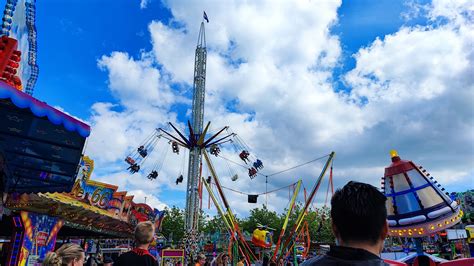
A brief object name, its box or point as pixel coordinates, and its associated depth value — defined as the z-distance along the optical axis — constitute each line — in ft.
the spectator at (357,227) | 5.47
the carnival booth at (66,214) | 35.47
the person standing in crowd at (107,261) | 26.90
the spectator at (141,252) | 12.23
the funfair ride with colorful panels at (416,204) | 21.59
